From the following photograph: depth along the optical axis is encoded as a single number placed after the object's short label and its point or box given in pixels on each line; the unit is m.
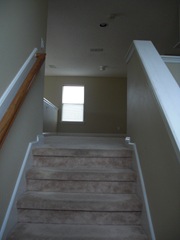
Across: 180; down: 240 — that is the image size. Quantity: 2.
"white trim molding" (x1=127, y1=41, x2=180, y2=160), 1.08
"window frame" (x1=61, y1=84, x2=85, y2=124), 8.25
